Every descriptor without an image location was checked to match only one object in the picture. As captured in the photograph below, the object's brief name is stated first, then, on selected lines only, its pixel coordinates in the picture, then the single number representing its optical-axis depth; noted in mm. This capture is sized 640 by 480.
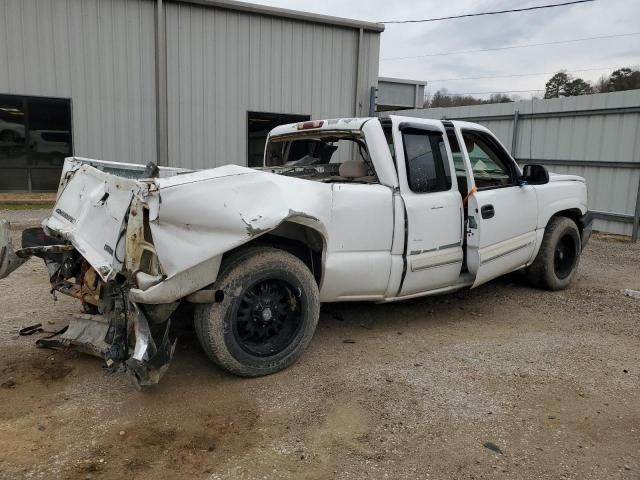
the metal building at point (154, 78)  10562
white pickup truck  3168
